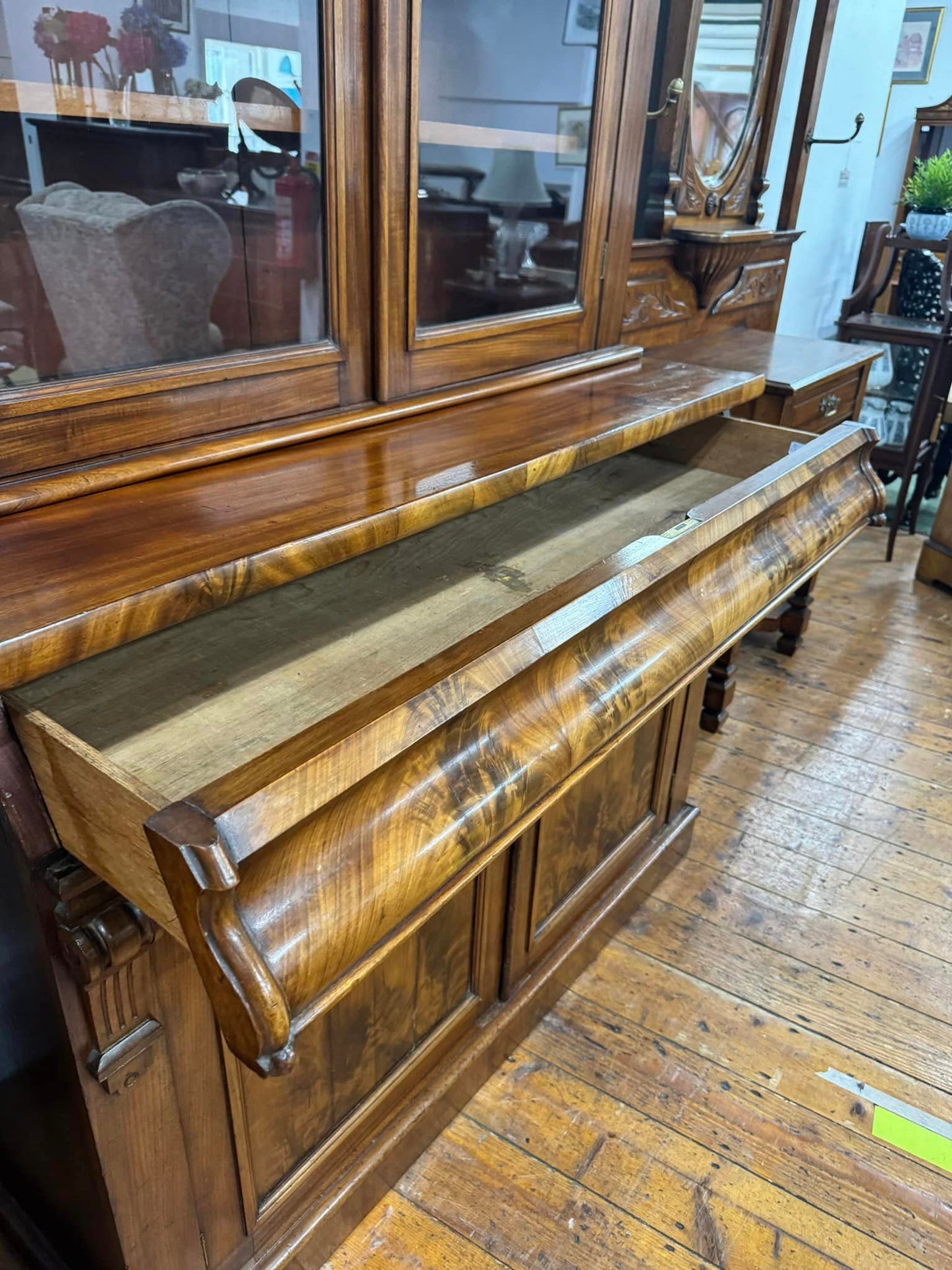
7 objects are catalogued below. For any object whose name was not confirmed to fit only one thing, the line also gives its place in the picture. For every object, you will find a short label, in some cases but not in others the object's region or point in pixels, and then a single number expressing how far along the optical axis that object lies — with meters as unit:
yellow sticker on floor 1.29
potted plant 3.29
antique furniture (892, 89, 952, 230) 4.68
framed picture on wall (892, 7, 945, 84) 4.66
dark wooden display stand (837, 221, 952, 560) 3.10
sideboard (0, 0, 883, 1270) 0.64
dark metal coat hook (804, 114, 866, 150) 2.61
